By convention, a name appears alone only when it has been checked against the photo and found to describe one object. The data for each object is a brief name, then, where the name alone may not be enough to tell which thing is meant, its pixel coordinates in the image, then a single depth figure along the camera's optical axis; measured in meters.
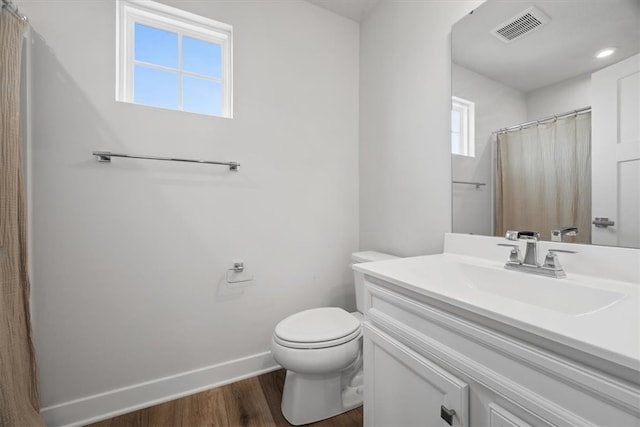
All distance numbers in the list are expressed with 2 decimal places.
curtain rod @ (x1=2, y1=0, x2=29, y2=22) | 0.96
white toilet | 1.21
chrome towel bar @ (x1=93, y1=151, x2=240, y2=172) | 1.26
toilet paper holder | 1.58
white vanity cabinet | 0.46
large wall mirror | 0.83
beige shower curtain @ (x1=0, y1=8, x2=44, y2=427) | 0.96
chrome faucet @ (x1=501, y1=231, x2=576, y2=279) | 0.86
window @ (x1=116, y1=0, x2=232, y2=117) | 1.42
